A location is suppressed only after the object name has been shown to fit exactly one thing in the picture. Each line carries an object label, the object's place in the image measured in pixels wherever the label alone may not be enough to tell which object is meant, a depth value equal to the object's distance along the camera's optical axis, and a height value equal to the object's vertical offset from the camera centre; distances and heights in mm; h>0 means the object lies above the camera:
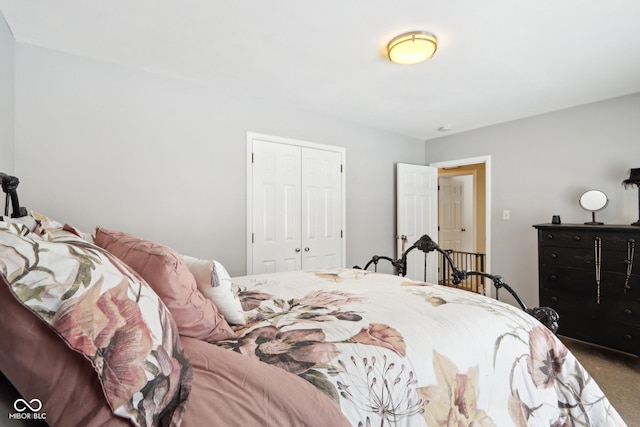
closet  3100 +153
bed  541 -393
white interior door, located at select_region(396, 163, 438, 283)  4199 +128
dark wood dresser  2562 -546
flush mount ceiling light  1990 +1166
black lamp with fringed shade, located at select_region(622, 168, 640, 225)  2766 +380
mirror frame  3016 +181
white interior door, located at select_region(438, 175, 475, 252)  5773 +124
